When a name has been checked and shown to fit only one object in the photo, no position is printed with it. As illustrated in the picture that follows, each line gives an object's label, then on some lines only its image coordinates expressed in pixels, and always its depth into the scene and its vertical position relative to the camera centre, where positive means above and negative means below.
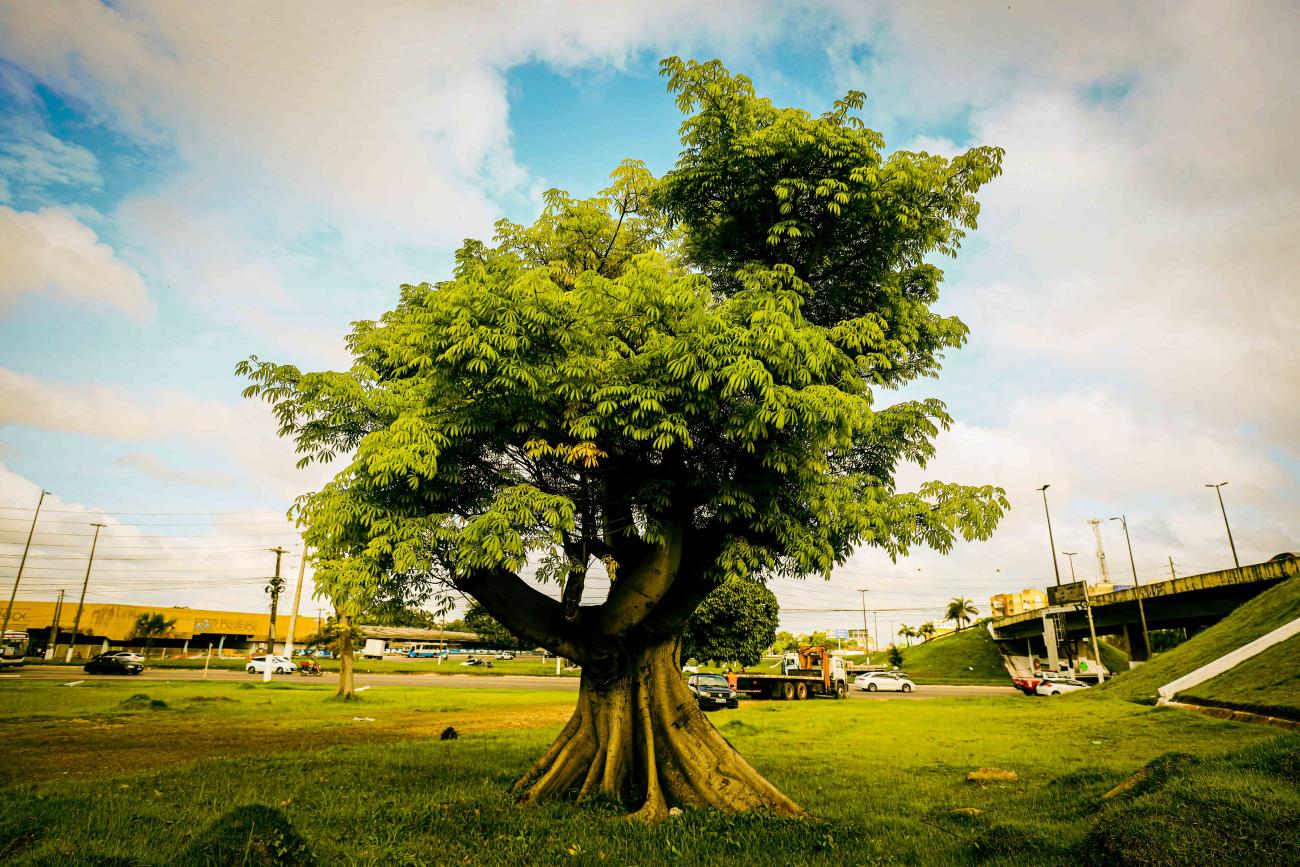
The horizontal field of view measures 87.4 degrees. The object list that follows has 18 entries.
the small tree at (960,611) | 107.06 +4.51
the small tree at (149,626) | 68.06 +1.31
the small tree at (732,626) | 38.47 +0.79
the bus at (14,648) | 47.67 -0.65
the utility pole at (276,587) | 47.03 +3.54
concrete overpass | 40.44 +2.40
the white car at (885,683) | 47.62 -2.84
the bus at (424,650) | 100.81 -1.48
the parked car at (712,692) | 29.53 -2.15
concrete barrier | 19.86 -0.61
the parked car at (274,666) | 47.09 -1.80
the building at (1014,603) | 147.21 +7.97
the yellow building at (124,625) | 66.25 +1.41
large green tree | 8.09 +2.79
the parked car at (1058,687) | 38.97 -2.55
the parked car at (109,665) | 42.62 -1.53
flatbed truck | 37.03 -2.11
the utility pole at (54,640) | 56.28 -0.04
